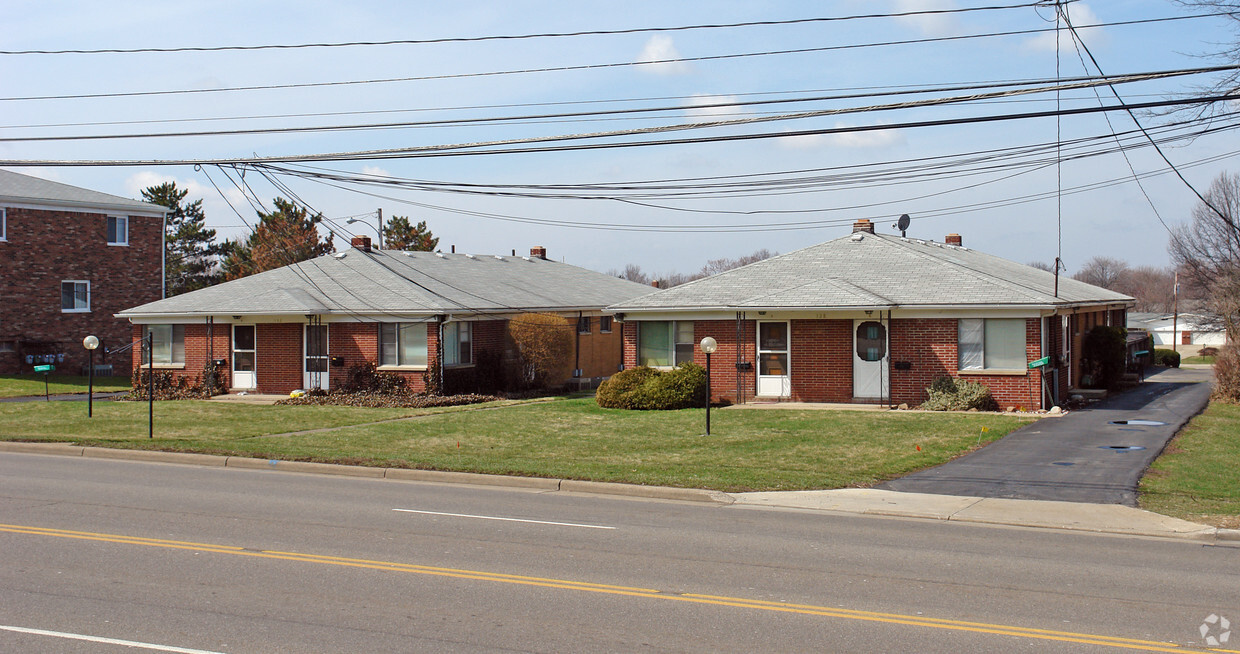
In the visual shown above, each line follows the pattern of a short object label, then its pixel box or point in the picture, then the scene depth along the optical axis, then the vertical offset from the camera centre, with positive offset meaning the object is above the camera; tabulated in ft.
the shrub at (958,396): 78.89 -4.39
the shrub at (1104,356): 101.86 -1.72
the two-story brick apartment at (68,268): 131.44 +10.96
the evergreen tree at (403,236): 226.58 +24.42
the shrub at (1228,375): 87.04 -3.22
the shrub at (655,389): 84.94 -3.90
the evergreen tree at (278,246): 200.44 +20.90
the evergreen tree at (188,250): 217.97 +21.54
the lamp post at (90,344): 77.88 +0.36
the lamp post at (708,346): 63.21 -0.22
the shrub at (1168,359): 171.42 -3.55
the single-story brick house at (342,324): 97.91 +2.23
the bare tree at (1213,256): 176.54 +15.78
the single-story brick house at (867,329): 79.87 +1.04
